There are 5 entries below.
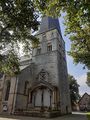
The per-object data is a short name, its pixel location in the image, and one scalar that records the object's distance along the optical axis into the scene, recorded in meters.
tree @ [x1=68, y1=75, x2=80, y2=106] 33.41
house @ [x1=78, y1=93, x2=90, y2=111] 43.55
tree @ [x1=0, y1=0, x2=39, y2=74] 6.97
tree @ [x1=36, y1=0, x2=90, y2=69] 4.73
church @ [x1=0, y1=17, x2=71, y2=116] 14.83
